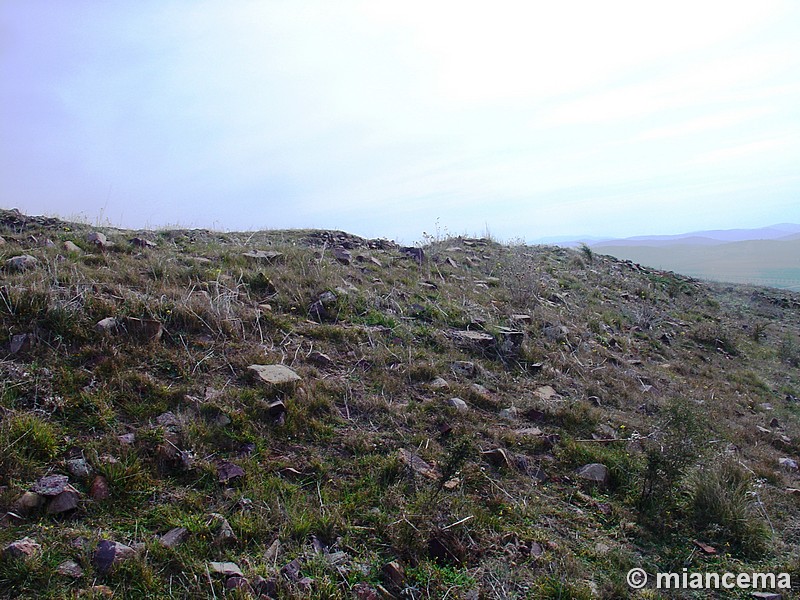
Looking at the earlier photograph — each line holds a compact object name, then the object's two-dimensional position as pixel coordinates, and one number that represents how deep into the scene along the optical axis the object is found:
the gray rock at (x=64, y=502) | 2.43
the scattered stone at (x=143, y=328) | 3.74
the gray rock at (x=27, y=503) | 2.38
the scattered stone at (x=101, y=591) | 2.06
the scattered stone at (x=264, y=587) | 2.18
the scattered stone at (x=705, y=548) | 2.85
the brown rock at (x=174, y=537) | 2.34
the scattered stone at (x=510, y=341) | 5.11
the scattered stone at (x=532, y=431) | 3.80
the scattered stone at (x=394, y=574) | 2.37
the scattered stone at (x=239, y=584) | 2.15
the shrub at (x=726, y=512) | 2.95
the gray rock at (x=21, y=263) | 4.35
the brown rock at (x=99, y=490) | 2.55
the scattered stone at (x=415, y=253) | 7.91
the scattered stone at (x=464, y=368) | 4.52
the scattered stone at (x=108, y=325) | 3.63
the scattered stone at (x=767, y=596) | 2.51
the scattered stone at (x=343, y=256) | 6.85
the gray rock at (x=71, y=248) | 5.07
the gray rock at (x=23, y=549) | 2.14
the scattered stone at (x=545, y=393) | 4.48
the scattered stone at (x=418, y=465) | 3.12
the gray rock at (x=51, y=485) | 2.48
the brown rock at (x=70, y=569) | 2.12
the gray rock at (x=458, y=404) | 3.87
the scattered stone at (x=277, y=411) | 3.35
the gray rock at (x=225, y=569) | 2.21
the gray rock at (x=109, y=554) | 2.19
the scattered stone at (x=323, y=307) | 4.95
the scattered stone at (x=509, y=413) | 4.00
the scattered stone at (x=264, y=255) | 5.92
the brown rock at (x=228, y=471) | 2.81
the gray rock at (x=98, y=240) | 5.46
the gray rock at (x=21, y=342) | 3.38
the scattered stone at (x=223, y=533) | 2.40
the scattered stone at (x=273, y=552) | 2.36
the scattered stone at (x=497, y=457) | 3.38
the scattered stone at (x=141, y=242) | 5.84
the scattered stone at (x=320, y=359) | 4.16
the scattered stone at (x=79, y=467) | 2.64
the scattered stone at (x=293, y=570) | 2.28
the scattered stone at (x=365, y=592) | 2.26
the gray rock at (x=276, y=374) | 3.65
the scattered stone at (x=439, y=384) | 4.13
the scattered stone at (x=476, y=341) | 5.06
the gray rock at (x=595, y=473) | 3.41
